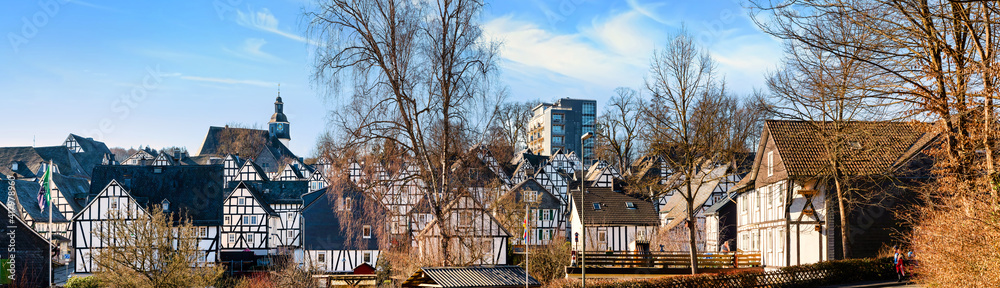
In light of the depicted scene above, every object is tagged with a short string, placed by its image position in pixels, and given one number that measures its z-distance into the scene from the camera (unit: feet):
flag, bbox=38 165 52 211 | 183.56
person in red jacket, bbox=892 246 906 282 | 87.66
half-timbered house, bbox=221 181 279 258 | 219.00
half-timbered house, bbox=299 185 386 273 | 195.83
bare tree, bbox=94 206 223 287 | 120.47
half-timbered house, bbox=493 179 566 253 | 213.66
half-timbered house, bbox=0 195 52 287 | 158.10
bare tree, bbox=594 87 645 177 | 177.77
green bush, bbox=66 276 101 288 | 142.82
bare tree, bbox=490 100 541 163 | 351.05
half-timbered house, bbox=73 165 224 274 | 197.57
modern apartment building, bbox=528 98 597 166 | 422.00
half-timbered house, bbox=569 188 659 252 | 191.01
